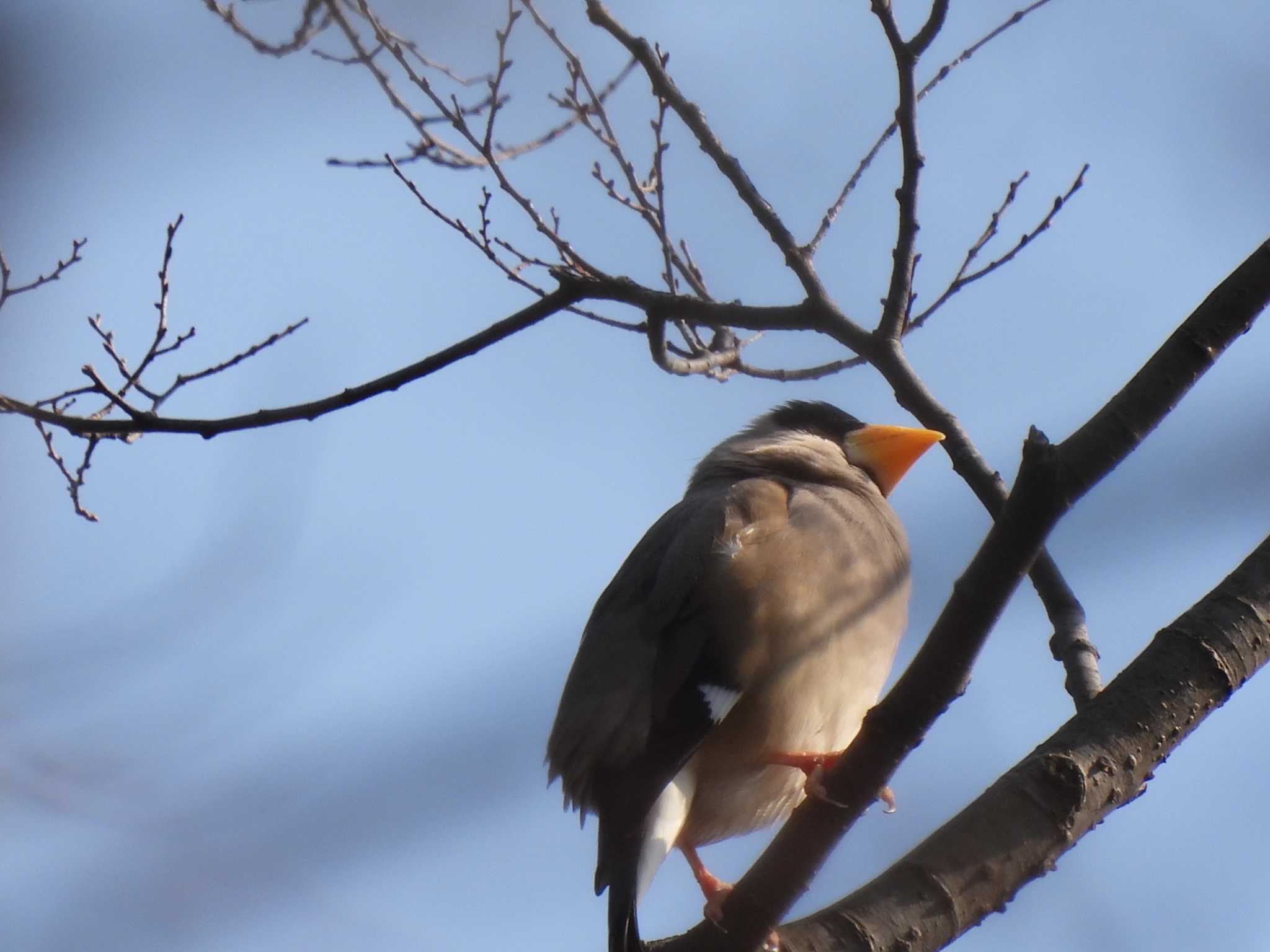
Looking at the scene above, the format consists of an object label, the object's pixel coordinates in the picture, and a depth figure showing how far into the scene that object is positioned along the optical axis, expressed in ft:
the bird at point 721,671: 25.79
